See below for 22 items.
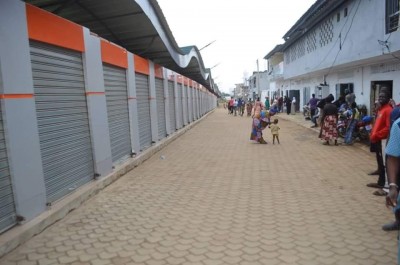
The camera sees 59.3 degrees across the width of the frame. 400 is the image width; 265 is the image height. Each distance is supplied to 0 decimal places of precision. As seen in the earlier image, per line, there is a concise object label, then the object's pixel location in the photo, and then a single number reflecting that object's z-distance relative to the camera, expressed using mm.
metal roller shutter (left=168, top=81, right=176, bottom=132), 14808
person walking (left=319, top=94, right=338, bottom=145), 11055
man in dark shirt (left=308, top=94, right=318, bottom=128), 18155
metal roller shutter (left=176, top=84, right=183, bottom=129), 16944
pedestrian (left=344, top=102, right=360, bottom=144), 10867
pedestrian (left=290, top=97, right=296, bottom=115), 27734
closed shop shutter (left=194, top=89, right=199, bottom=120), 24877
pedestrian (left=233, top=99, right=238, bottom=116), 33453
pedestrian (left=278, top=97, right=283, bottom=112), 31516
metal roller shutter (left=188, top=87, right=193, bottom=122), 21191
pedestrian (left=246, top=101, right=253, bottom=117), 31434
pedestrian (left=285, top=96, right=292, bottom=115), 28469
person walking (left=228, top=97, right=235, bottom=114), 35756
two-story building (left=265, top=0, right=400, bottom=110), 10506
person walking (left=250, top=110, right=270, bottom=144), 12039
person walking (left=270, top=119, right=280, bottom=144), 12180
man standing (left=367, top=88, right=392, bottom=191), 5414
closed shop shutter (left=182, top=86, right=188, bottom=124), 18484
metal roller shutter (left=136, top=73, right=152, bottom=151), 9875
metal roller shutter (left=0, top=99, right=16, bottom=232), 3932
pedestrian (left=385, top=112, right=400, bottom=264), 2785
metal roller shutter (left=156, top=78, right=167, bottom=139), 12480
